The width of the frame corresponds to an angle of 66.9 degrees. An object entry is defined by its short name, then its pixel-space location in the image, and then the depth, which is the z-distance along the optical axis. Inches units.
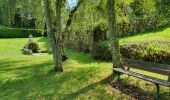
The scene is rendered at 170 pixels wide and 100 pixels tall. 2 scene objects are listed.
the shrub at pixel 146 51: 266.5
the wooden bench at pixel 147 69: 151.1
